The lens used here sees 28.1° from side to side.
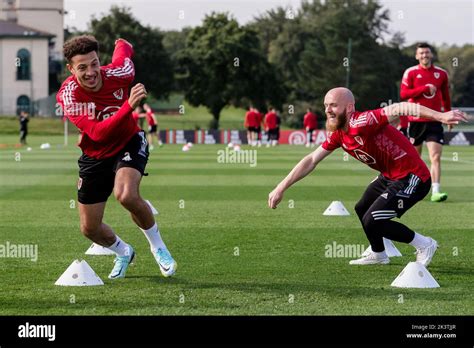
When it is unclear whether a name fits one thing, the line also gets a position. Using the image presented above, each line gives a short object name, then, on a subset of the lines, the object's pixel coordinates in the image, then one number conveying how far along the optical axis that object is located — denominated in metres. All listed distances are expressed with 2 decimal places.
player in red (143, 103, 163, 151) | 45.18
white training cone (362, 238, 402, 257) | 10.73
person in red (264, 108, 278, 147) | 54.63
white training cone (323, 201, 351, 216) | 15.12
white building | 92.56
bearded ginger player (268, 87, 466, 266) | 9.05
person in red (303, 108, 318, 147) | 55.03
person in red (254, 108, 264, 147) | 54.28
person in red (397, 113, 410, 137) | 19.39
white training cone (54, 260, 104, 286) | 8.67
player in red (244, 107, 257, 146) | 54.12
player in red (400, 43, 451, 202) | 17.05
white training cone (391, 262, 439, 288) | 8.53
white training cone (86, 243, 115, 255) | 10.88
